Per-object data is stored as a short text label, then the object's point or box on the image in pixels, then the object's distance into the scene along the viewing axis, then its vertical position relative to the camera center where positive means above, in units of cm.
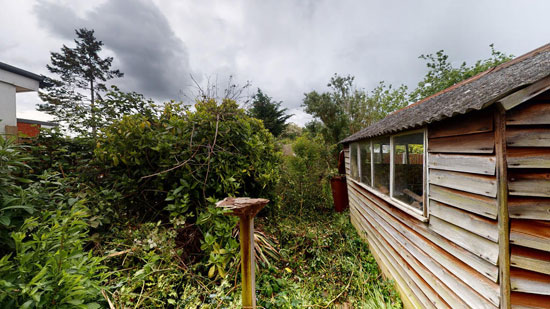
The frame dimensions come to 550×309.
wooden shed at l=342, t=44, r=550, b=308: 124 -40
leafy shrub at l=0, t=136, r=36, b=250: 133 -32
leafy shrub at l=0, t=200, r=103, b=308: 115 -82
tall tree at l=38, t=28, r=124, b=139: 1388 +745
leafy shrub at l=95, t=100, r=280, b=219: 245 +2
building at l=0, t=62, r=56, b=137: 310 +132
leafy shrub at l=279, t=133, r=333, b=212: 576 -84
